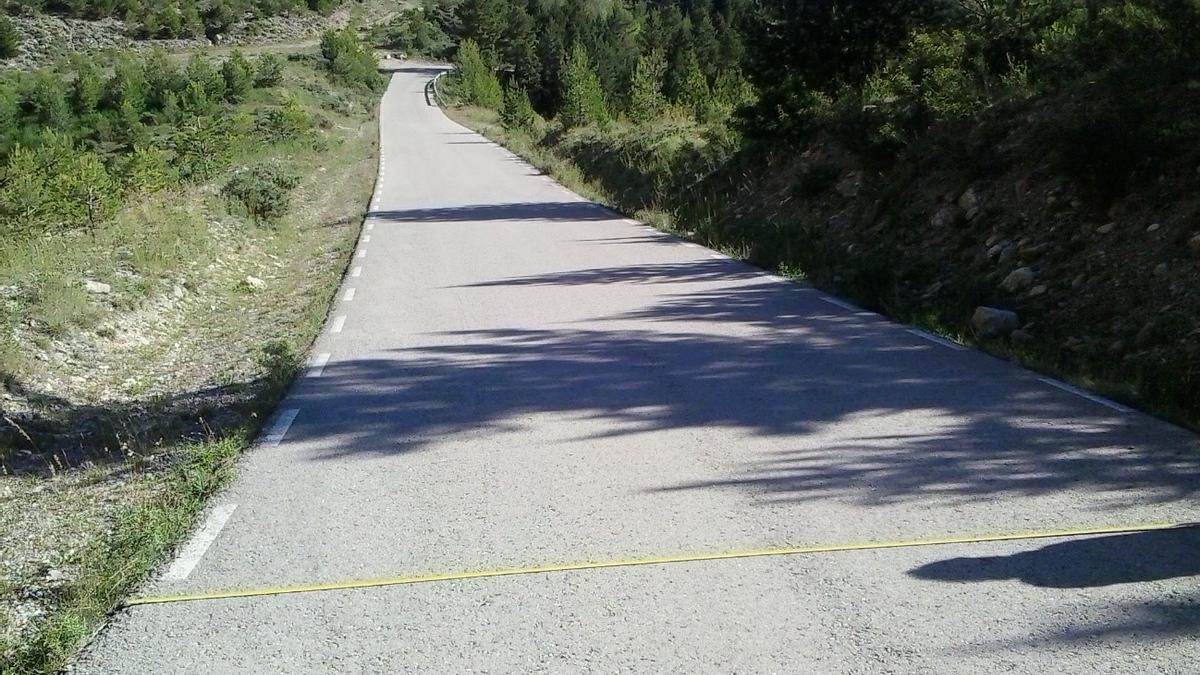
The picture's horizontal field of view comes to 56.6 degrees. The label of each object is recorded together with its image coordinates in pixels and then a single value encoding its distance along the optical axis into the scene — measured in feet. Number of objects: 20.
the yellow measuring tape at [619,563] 15.61
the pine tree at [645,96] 127.75
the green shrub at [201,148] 95.74
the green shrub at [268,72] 236.22
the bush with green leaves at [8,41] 300.81
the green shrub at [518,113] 164.76
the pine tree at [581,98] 144.97
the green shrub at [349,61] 282.56
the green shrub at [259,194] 70.90
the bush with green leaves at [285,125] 140.15
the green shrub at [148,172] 90.54
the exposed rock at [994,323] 32.63
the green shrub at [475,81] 238.68
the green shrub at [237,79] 219.00
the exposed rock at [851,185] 54.29
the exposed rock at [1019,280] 35.86
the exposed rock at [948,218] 43.57
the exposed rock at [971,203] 43.01
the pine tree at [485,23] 361.30
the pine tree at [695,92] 122.44
